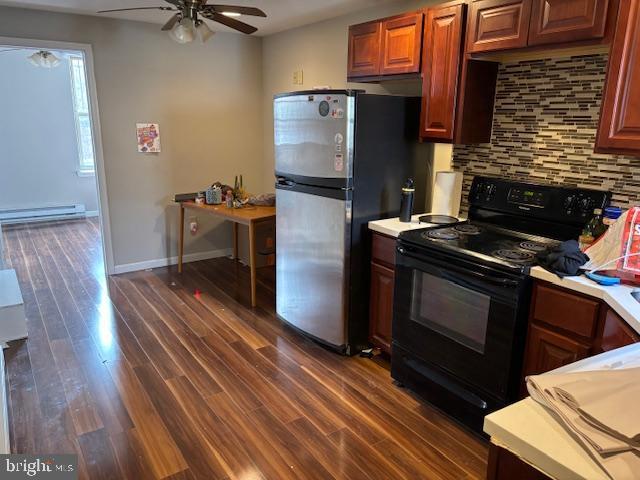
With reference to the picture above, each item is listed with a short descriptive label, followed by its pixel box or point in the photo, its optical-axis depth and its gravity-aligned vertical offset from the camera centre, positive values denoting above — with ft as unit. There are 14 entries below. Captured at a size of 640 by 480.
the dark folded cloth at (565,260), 5.85 -1.51
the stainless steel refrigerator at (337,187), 8.56 -0.99
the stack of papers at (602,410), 2.33 -1.49
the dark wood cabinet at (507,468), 2.63 -1.91
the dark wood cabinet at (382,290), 8.66 -2.93
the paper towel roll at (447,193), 8.95 -1.05
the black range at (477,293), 6.45 -2.29
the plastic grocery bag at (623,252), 5.65 -1.35
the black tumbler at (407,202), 8.68 -1.20
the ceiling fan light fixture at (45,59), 16.90 +2.66
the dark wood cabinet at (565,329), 5.43 -2.32
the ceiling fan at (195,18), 8.61 +2.27
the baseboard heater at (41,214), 21.15 -3.86
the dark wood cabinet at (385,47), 8.48 +1.74
